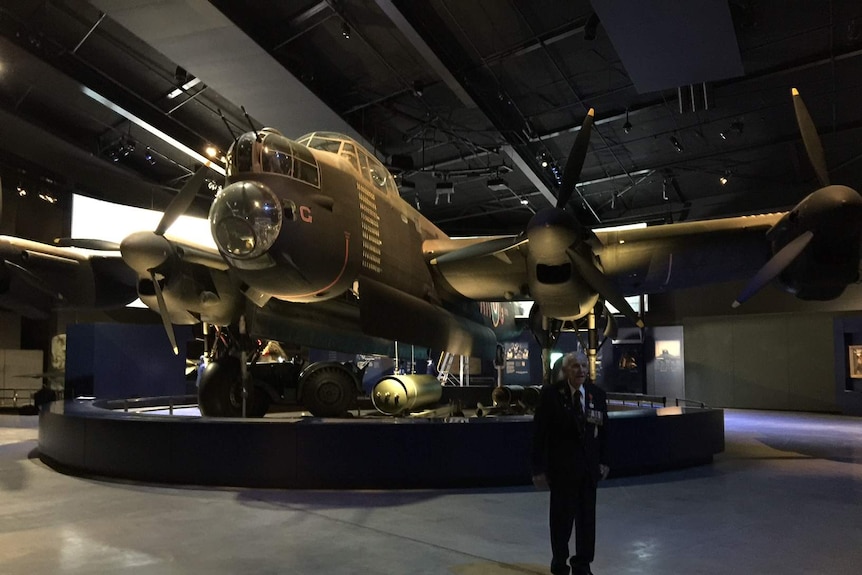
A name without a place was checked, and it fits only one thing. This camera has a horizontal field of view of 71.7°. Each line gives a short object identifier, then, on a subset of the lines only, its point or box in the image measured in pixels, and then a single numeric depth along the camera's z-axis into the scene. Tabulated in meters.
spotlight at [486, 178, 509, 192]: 21.91
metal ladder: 19.33
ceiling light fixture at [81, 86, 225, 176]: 16.41
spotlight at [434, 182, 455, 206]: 22.41
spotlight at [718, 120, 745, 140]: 18.52
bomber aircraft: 8.03
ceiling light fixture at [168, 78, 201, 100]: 16.71
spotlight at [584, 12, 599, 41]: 13.29
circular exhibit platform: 7.98
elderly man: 4.37
